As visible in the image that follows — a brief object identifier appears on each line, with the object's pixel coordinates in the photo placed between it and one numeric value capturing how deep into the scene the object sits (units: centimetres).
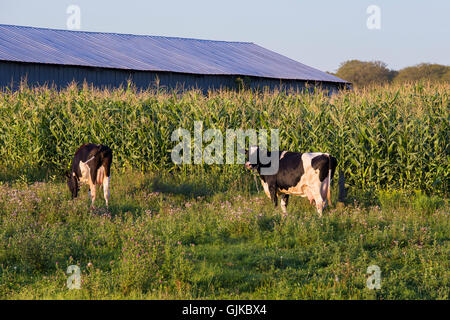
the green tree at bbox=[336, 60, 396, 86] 7356
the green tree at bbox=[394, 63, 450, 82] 6776
